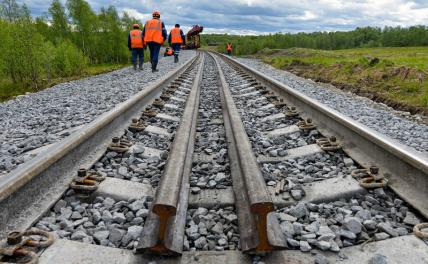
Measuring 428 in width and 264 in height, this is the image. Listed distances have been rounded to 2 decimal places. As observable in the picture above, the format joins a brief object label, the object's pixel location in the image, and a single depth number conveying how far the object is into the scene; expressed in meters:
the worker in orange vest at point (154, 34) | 12.62
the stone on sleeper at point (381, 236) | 2.10
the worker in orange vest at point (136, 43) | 14.35
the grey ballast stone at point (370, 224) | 2.22
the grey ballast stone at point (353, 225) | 2.17
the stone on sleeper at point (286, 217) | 2.36
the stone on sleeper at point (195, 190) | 2.80
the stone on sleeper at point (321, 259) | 1.89
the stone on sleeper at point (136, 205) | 2.47
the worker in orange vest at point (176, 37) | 17.89
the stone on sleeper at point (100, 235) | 2.11
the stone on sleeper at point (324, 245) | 2.01
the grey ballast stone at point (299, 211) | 2.42
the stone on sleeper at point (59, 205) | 2.42
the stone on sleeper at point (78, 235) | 2.11
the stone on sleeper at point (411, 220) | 2.24
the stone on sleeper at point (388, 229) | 2.13
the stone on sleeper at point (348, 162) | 3.19
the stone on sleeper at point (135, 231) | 2.14
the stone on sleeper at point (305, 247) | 2.01
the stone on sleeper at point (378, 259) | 1.83
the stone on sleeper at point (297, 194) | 2.66
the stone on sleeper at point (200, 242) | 2.09
